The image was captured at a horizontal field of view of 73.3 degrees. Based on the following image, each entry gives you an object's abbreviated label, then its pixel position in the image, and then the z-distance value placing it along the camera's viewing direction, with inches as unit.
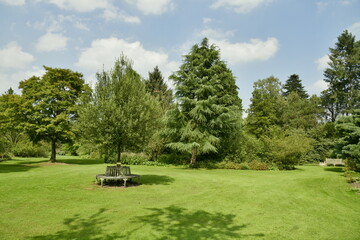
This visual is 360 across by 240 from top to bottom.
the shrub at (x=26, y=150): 1722.4
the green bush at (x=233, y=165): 1042.1
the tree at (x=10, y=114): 1108.5
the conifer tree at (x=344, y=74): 1878.7
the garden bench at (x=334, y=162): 1288.6
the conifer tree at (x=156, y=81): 1937.7
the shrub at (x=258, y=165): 1035.3
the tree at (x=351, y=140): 752.6
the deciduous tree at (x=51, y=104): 1111.6
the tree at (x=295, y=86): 2583.2
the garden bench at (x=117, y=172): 557.8
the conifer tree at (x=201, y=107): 1025.5
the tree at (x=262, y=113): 1690.5
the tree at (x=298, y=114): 1909.4
